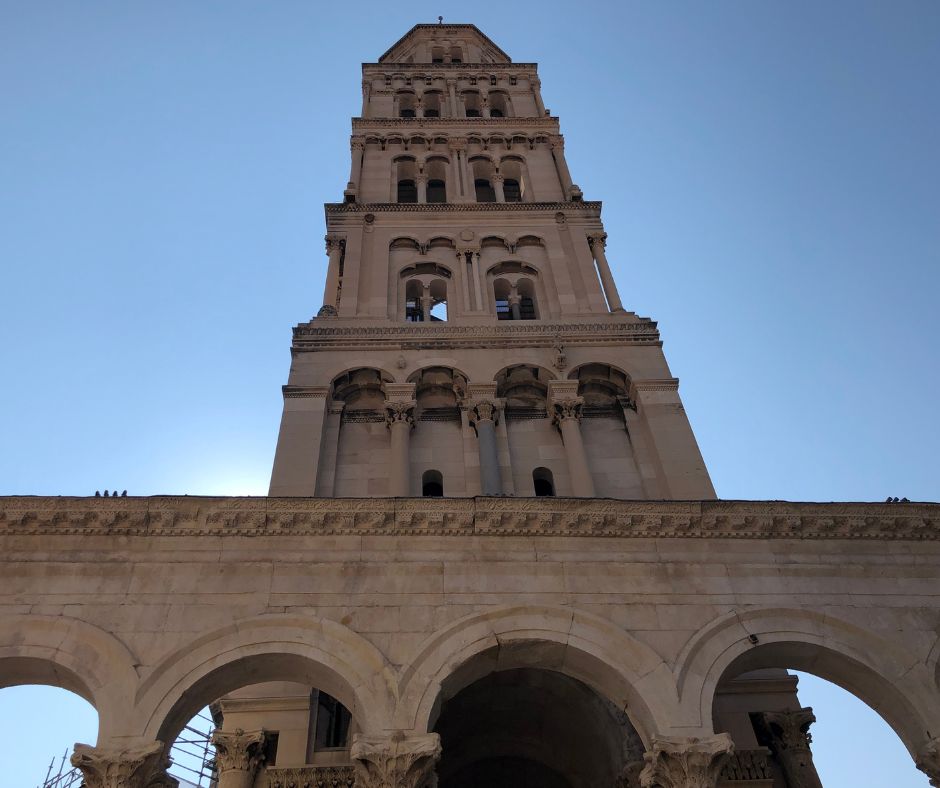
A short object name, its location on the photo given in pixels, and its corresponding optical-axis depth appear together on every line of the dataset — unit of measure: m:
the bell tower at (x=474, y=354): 19.34
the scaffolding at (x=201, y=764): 30.41
